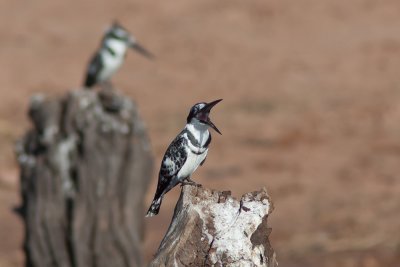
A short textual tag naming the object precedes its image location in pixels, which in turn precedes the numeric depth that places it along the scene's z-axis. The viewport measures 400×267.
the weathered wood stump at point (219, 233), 7.84
